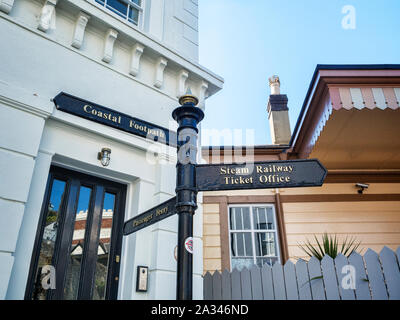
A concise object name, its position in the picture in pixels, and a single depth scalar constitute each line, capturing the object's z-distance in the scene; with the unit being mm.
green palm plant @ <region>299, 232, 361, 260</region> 5172
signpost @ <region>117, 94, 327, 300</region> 2408
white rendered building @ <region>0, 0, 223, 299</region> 3262
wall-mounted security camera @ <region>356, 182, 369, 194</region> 8117
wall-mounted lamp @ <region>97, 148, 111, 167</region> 4005
